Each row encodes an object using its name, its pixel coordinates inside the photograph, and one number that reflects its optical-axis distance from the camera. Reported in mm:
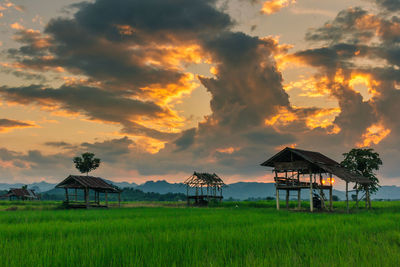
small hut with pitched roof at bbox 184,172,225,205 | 50219
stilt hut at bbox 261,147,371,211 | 29016
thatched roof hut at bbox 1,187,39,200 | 72375
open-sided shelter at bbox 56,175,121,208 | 37125
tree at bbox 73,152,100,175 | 71688
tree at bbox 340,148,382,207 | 33562
